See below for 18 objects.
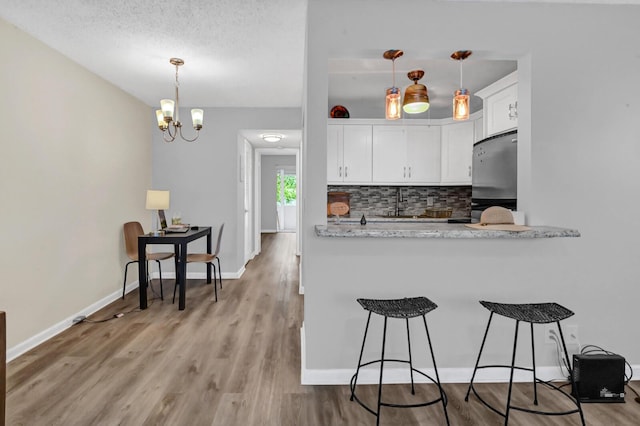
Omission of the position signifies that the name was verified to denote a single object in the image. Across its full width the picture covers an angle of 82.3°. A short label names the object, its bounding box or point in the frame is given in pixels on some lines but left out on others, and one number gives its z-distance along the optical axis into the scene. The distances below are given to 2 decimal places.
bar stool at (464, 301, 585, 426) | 1.87
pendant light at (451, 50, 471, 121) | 2.38
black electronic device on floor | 2.14
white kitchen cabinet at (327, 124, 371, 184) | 4.92
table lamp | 4.30
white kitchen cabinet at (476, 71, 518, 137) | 3.23
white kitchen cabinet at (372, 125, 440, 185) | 4.93
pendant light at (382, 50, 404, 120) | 2.42
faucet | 5.32
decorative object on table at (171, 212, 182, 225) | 4.56
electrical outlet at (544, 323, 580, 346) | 2.36
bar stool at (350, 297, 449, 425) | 1.90
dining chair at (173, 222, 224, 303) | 4.38
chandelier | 3.38
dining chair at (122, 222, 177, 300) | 4.33
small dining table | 3.85
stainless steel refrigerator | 2.88
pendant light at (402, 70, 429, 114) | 2.38
